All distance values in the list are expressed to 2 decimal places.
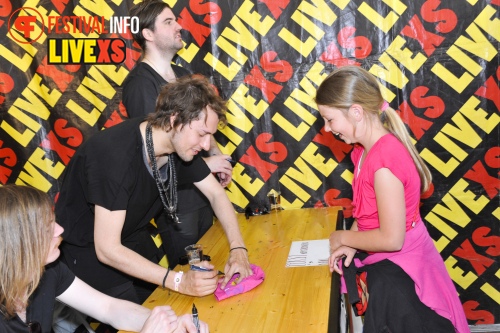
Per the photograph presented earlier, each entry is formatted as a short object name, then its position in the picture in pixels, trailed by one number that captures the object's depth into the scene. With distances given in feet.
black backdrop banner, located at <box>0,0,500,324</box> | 9.70
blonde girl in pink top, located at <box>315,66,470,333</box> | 5.73
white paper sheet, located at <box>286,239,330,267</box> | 6.91
